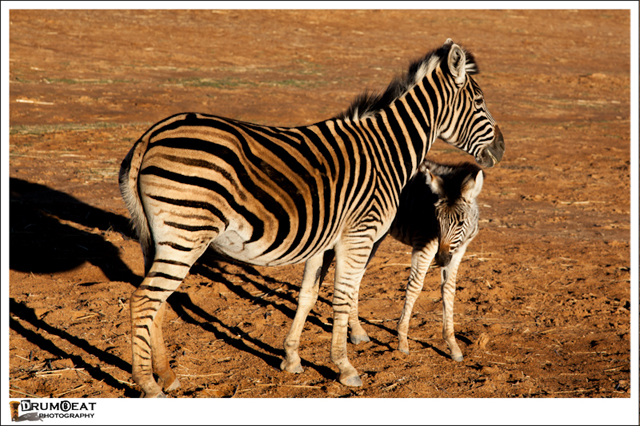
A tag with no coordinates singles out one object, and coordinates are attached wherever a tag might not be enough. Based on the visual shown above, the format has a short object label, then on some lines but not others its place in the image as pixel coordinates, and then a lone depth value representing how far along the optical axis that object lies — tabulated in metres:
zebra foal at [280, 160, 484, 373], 10.95
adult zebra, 8.44
